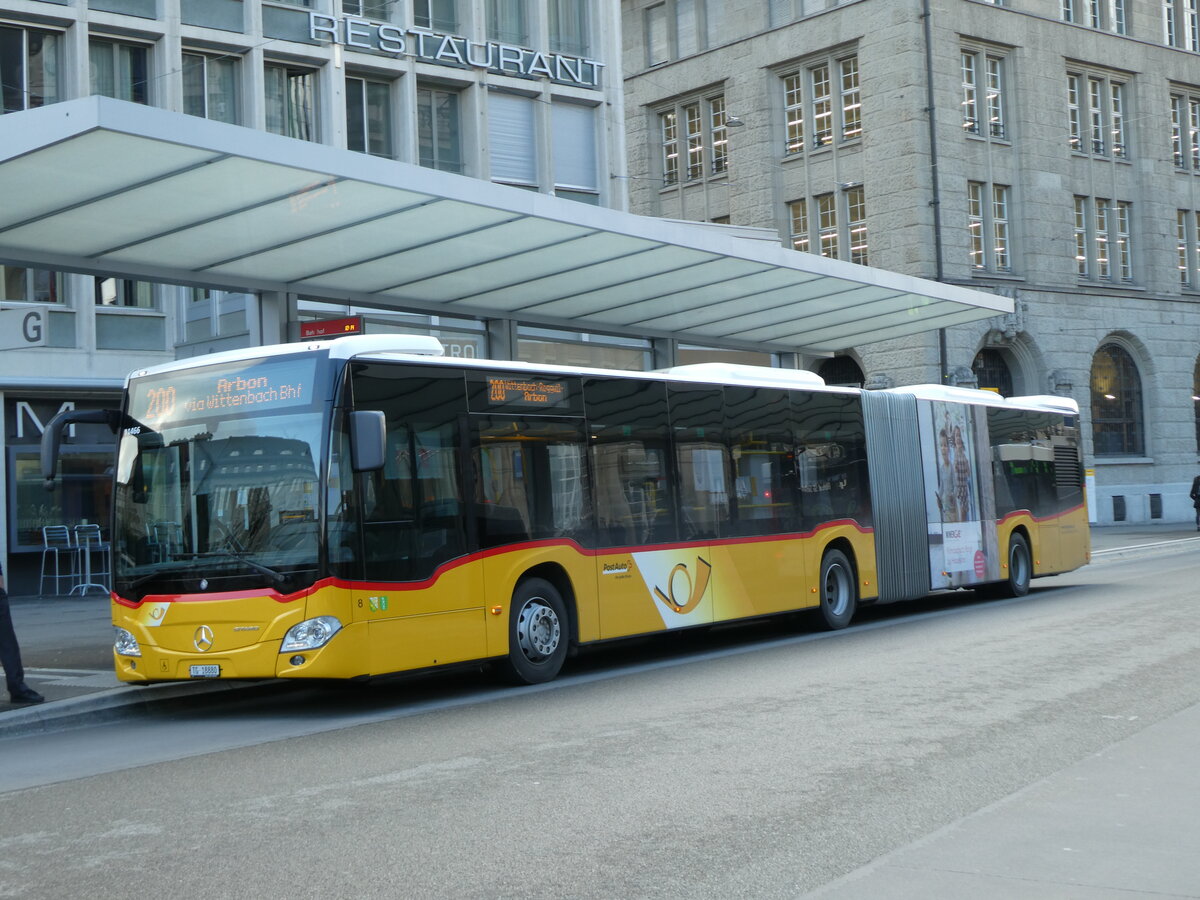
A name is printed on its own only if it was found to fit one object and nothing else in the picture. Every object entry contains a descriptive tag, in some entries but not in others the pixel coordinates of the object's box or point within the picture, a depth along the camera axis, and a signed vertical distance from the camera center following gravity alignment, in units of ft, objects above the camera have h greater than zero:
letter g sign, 36.70 +5.14
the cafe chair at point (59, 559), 79.56 -1.81
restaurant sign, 86.94 +29.18
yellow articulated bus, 34.71 -0.03
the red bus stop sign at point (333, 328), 50.03 +6.65
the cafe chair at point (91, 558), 80.33 -1.87
